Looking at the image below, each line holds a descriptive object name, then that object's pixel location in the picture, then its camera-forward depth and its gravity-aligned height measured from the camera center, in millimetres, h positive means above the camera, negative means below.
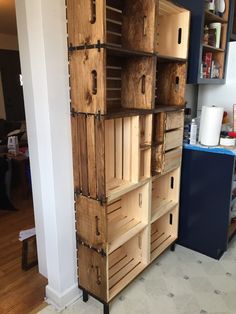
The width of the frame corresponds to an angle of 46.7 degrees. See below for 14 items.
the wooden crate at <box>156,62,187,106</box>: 1892 +44
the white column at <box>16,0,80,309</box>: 1321 -213
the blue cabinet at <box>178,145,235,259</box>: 1983 -815
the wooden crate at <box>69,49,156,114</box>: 1297 +51
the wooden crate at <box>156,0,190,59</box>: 1798 +392
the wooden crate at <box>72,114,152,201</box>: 1397 -354
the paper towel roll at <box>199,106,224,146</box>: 2031 -254
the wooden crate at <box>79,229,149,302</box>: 1560 -1120
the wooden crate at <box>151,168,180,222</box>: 2084 -785
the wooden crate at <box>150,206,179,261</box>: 2156 -1105
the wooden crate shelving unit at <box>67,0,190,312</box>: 1334 -203
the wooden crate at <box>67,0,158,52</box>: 1246 +343
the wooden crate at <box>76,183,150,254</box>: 1492 -785
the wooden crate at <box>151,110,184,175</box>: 1784 -323
